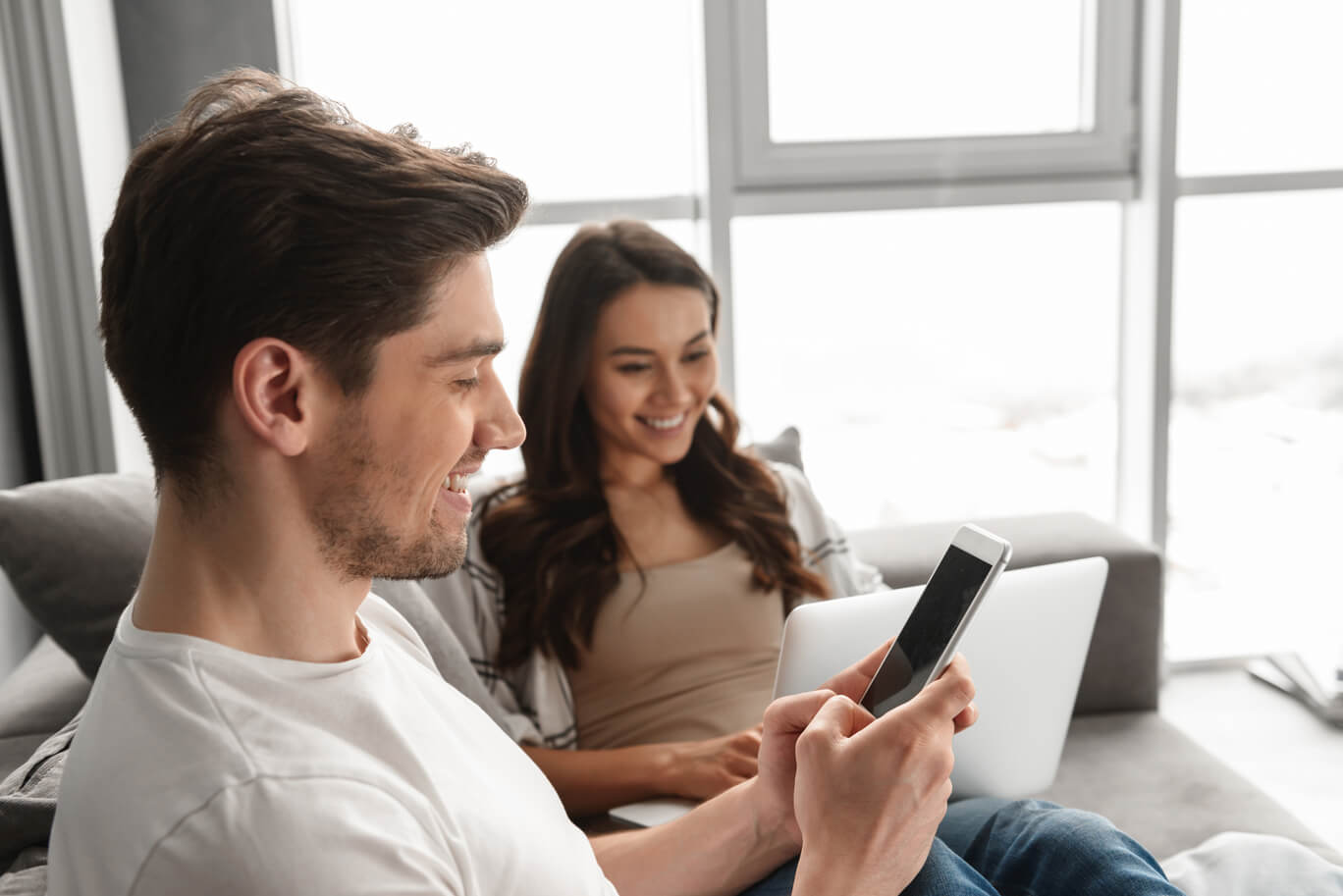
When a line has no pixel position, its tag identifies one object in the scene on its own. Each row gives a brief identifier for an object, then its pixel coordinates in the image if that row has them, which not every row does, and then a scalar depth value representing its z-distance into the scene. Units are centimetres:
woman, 157
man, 63
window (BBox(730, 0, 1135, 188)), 251
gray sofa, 129
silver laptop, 112
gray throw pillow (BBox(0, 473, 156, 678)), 129
